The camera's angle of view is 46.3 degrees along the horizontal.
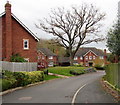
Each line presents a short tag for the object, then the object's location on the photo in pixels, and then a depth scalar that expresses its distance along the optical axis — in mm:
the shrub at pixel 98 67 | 45106
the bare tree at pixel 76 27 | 33907
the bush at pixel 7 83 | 10342
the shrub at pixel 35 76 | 14312
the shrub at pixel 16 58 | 19141
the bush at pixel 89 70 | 34839
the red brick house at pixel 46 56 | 49769
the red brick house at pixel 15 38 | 19814
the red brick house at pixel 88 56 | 55183
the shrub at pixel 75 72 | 30120
